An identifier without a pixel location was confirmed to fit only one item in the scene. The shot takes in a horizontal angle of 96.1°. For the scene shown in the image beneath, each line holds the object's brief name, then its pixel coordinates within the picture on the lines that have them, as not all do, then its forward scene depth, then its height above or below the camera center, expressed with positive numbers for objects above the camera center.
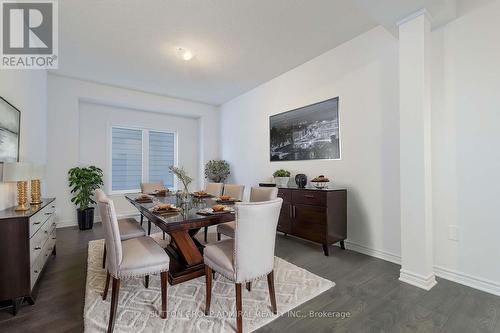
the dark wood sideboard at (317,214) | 2.95 -0.65
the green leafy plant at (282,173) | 3.88 -0.09
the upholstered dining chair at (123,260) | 1.63 -0.70
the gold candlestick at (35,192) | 2.60 -0.27
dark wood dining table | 1.85 -0.50
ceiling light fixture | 3.40 +1.80
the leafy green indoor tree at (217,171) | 5.70 -0.07
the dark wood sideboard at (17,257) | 1.80 -0.72
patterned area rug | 1.65 -1.15
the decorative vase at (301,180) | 3.46 -0.19
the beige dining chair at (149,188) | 3.79 -0.33
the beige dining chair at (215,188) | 3.71 -0.34
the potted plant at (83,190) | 4.26 -0.41
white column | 2.24 +0.14
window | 5.33 +0.29
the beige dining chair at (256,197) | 2.78 -0.38
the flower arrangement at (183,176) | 2.66 -0.10
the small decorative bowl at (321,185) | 3.24 -0.25
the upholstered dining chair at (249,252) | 1.59 -0.64
